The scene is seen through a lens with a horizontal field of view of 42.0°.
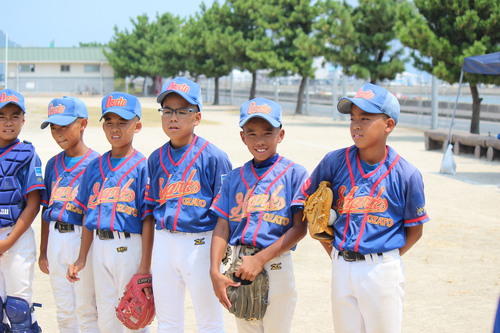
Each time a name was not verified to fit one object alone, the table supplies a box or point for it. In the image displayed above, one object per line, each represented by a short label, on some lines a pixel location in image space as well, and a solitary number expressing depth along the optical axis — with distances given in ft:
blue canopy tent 45.80
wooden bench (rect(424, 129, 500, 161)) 54.70
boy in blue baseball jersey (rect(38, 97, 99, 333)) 14.39
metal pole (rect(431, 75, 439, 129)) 86.07
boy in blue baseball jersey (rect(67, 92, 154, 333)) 13.65
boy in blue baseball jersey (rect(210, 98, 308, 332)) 11.93
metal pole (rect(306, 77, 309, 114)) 129.60
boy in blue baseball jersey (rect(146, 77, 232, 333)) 13.10
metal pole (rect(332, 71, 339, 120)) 110.28
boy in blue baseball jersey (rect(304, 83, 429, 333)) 11.02
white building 244.63
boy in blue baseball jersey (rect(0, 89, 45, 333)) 14.90
